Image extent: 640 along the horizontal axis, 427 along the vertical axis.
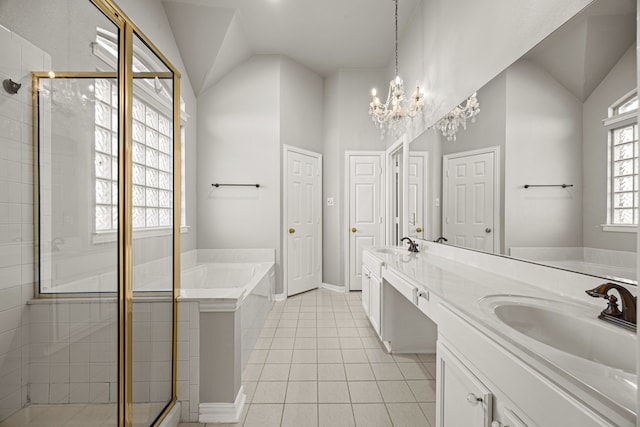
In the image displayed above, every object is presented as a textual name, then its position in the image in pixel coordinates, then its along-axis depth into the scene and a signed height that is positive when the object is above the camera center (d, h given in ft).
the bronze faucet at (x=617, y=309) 2.69 -0.87
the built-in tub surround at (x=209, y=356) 5.36 -2.56
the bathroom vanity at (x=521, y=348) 1.99 -1.18
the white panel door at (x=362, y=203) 14.76 +0.40
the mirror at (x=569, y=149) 3.16 +0.80
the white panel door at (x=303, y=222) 13.79 -0.54
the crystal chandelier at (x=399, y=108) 9.39 +3.47
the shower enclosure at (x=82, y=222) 2.79 -0.15
